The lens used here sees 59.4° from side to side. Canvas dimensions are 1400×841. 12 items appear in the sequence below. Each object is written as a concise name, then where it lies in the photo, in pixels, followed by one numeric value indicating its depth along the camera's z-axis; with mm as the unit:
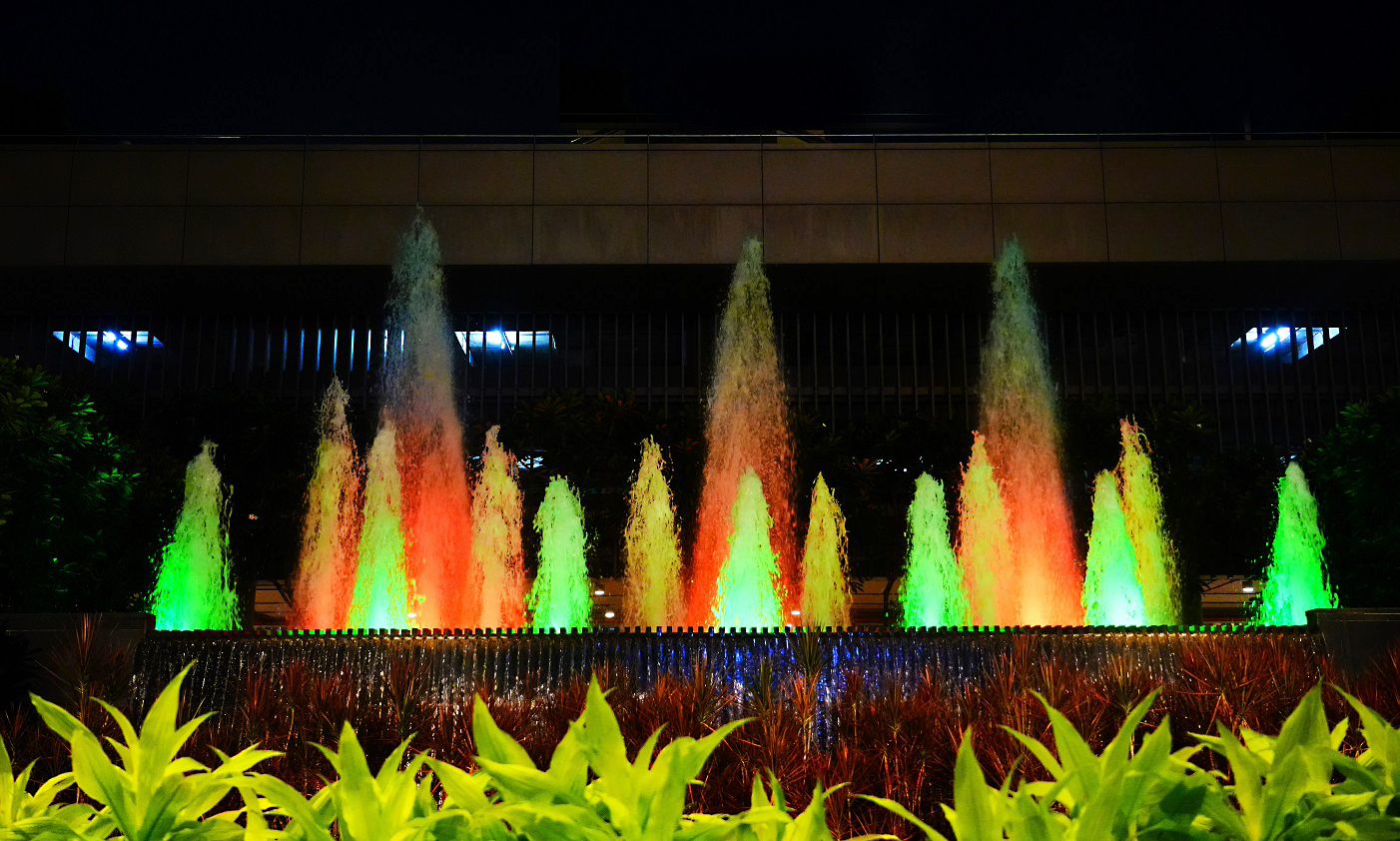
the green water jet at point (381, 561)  18516
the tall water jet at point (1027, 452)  20078
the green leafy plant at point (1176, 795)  1878
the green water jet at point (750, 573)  18203
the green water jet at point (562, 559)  20234
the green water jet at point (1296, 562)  20583
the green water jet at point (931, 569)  20078
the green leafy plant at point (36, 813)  2104
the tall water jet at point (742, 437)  22094
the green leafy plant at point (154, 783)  2168
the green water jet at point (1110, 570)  18906
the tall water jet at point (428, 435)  20953
